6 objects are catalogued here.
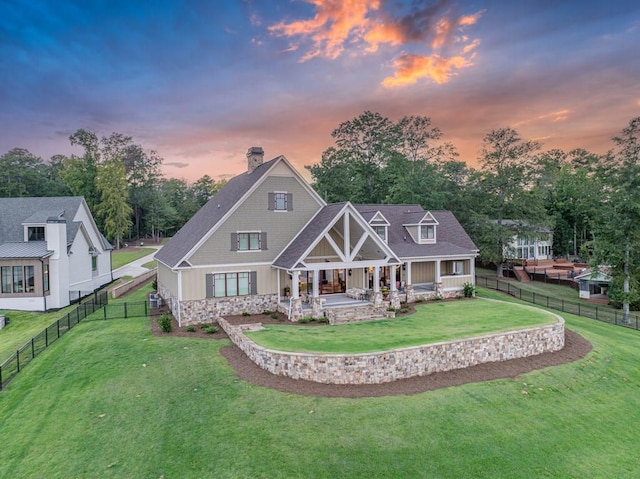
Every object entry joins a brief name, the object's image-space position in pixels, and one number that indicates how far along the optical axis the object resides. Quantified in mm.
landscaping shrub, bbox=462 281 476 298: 23734
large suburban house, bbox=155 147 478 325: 18016
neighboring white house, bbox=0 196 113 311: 21297
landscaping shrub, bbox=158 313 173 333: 16344
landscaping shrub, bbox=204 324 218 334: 16328
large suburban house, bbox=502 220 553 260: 46562
